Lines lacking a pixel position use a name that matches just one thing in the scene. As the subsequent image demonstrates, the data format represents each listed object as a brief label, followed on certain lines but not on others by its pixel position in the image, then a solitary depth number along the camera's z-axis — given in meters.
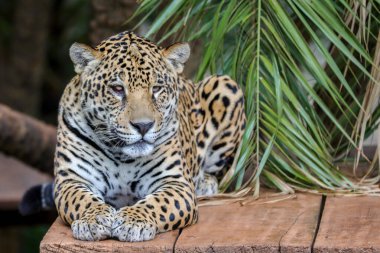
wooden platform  6.55
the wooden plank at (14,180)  12.22
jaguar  6.99
